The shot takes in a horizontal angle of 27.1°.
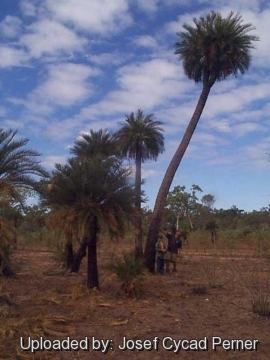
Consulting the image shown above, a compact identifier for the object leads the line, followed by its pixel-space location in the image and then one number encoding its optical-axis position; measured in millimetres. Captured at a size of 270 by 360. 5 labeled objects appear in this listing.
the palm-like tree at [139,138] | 25844
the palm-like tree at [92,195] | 16000
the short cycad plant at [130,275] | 15266
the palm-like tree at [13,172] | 17016
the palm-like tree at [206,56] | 23000
